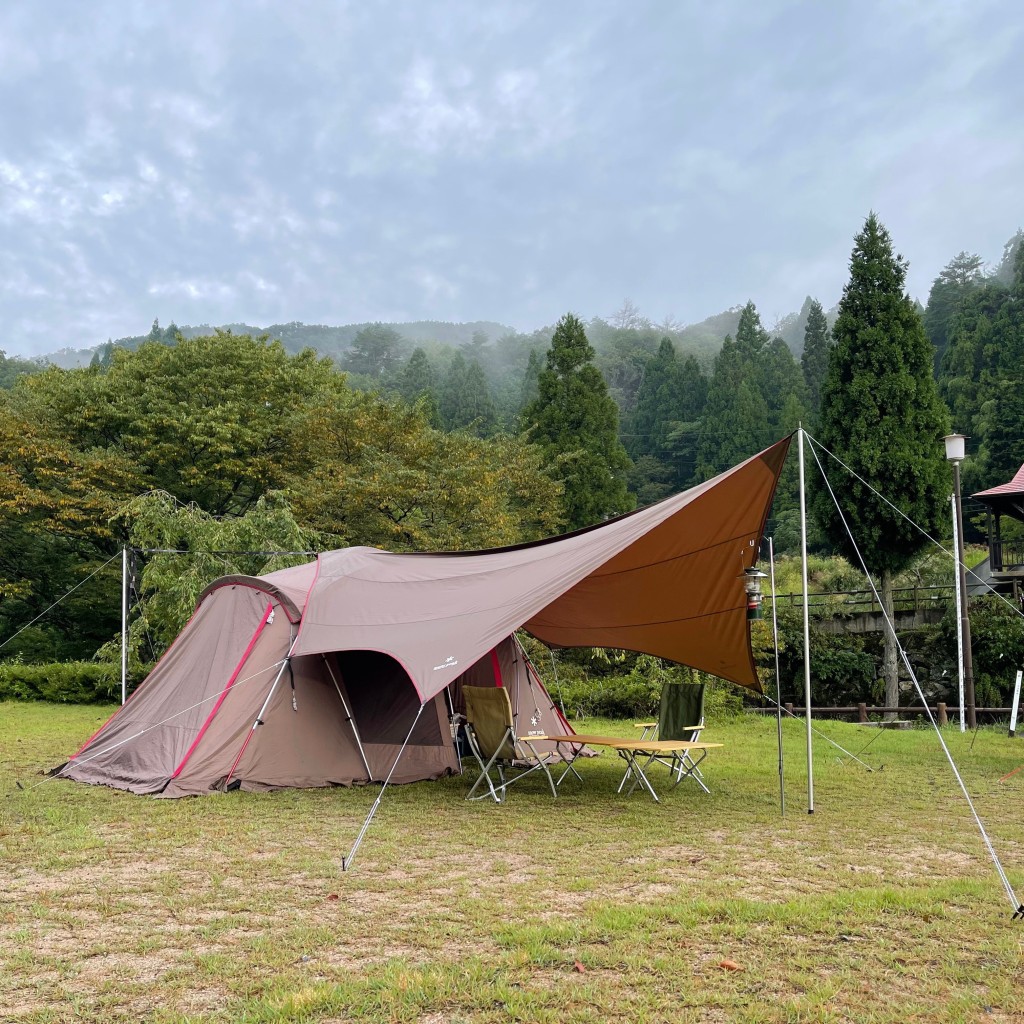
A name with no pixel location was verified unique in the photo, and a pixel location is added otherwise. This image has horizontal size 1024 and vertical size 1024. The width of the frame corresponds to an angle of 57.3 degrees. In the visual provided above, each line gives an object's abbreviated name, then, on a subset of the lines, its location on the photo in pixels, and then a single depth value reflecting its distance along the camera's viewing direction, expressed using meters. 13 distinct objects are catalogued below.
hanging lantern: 6.36
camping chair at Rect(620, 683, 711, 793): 6.85
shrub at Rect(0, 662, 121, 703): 13.88
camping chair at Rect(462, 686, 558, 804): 6.30
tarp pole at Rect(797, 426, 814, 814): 5.38
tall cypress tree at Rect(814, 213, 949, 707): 15.45
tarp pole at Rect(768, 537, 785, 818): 5.56
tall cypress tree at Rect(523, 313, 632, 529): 23.17
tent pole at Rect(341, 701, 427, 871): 4.20
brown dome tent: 5.98
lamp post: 9.67
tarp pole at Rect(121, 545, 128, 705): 9.26
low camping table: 6.18
